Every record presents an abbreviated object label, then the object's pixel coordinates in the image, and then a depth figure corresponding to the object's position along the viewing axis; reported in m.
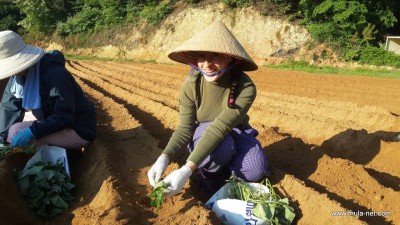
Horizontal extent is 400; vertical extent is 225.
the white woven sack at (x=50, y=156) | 2.97
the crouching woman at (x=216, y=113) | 2.57
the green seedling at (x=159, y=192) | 2.32
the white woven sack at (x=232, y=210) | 2.33
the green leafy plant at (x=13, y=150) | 3.01
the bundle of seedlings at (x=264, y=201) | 2.32
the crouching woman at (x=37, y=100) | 3.03
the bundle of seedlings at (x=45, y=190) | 2.67
